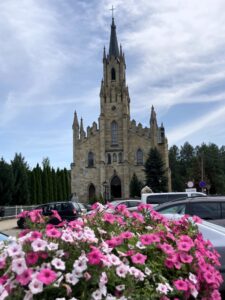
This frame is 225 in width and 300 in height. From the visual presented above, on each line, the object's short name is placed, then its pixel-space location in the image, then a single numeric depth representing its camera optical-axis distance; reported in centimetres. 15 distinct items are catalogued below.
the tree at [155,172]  3832
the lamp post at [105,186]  4000
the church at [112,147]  4087
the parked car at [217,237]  426
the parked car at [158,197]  1452
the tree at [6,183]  2556
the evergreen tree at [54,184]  3589
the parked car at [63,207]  1445
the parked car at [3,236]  471
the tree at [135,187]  3868
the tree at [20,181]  2727
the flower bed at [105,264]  179
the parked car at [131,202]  1601
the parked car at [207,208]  582
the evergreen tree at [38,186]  3182
